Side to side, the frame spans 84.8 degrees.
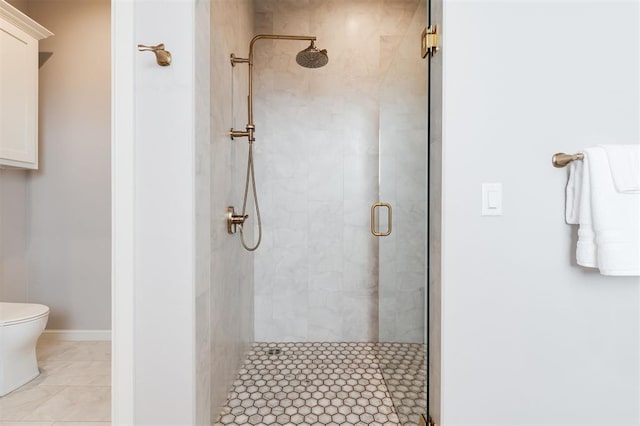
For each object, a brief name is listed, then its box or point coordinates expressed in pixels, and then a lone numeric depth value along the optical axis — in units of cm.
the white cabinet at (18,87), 237
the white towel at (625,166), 112
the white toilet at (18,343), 199
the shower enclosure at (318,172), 274
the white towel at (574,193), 119
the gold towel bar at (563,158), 118
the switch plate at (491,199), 124
